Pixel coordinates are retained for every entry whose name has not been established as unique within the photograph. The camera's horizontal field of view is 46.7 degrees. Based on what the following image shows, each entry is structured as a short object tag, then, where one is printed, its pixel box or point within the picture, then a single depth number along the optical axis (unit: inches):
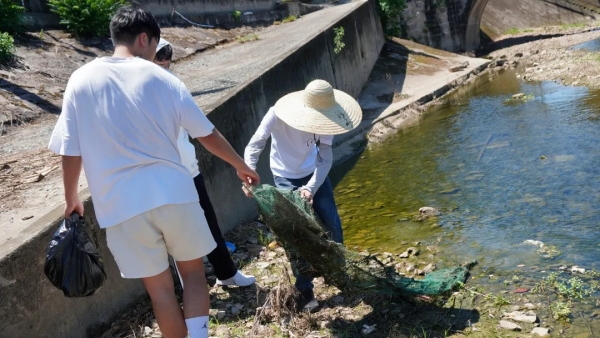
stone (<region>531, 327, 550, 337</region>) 166.9
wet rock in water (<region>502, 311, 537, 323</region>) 173.3
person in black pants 192.2
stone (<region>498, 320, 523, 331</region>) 170.1
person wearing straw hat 181.5
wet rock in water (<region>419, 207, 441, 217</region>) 283.8
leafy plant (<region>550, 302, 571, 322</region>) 174.7
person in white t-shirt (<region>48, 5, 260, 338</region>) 129.3
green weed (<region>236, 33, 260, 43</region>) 686.5
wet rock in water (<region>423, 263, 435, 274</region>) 220.9
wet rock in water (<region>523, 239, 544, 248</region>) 230.4
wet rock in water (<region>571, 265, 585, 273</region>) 204.4
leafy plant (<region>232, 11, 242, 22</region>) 779.4
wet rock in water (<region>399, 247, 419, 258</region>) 238.5
